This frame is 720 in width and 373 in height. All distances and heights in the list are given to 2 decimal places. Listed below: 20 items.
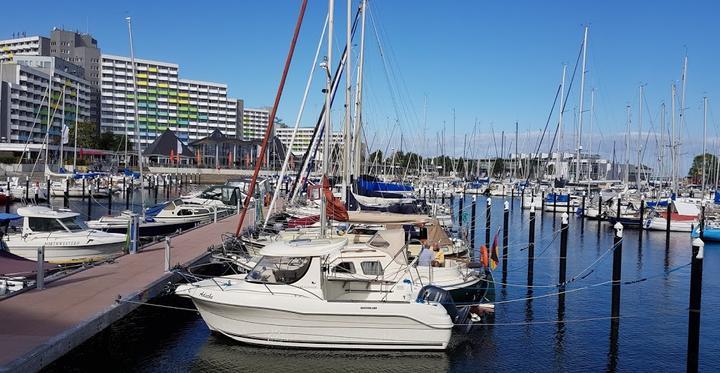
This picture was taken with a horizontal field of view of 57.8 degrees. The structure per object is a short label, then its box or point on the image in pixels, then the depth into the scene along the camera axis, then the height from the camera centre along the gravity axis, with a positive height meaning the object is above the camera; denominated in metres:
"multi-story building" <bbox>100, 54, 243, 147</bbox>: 190.12 +18.94
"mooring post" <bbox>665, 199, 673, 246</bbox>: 46.88 -3.85
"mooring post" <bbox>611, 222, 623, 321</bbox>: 20.47 -3.22
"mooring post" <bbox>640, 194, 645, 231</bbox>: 53.73 -3.81
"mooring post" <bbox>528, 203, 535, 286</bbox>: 26.94 -3.95
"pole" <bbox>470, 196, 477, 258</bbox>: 38.74 -4.29
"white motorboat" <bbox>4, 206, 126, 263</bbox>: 26.17 -3.38
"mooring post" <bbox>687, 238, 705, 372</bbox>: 15.50 -3.24
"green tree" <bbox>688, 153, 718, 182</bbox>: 152.35 +1.14
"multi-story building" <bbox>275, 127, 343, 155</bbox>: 63.89 +2.68
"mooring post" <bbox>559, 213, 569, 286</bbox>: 25.67 -3.53
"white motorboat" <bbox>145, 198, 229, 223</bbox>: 39.97 -3.34
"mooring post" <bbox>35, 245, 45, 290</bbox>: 16.84 -3.07
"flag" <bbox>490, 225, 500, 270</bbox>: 24.31 -3.35
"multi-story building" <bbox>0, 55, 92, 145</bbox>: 137.88 +13.29
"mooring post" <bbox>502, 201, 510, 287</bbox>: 33.12 -2.77
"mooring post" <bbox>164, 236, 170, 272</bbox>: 20.95 -3.09
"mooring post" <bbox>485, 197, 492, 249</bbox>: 36.88 -3.35
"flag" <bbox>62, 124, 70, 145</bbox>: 86.03 +3.10
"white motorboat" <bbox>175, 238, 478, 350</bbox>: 16.94 -3.88
